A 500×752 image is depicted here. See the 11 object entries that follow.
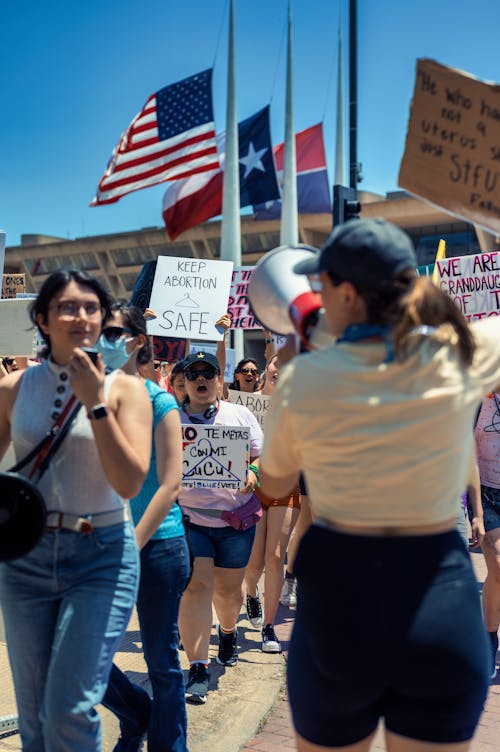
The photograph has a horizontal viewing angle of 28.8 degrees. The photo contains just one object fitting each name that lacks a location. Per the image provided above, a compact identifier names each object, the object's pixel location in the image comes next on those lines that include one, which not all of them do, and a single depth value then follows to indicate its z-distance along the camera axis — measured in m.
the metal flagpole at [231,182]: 19.73
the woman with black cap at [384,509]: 2.19
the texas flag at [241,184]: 19.81
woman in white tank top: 2.82
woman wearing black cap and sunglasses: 5.50
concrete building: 45.34
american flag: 17.31
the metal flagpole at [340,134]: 25.30
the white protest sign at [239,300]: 9.91
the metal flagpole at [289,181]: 21.97
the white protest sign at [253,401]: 8.21
